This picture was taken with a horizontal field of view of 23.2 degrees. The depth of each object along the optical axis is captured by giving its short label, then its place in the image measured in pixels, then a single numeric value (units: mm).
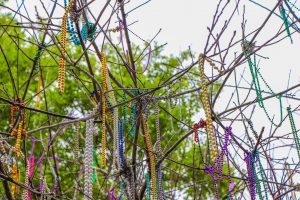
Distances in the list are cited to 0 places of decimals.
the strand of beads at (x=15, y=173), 4038
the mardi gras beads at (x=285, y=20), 3486
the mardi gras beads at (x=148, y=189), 3883
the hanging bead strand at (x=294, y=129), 3787
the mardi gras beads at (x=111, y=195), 4244
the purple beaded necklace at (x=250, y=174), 3751
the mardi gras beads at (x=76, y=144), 3922
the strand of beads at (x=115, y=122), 3505
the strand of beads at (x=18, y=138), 3463
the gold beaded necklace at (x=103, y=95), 3289
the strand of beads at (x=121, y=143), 3775
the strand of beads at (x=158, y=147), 3758
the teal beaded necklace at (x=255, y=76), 3605
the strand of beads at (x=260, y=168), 3858
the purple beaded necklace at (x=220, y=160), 3487
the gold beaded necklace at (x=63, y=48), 3146
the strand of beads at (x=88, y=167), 3130
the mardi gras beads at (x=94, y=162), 4477
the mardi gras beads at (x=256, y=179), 3622
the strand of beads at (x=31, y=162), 3839
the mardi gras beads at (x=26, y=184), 3674
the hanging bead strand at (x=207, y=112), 2846
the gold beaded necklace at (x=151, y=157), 3572
